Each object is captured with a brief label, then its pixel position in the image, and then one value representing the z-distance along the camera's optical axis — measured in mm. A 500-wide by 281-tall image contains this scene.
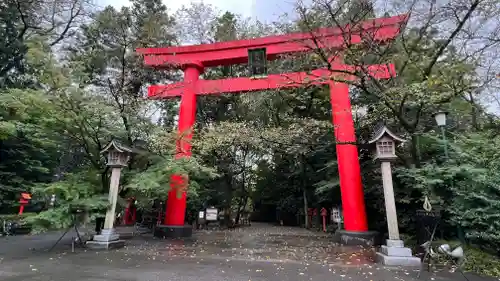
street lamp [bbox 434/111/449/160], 6414
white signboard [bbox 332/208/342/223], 11227
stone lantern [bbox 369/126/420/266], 5624
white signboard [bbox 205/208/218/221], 14391
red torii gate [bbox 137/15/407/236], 8594
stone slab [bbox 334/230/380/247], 8234
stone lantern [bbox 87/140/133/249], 7219
